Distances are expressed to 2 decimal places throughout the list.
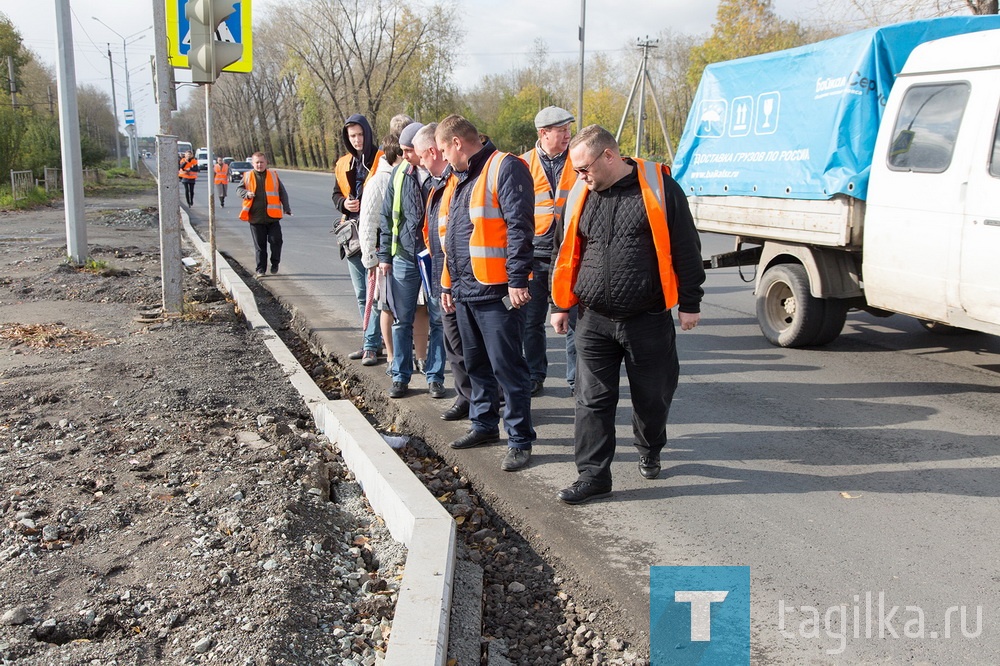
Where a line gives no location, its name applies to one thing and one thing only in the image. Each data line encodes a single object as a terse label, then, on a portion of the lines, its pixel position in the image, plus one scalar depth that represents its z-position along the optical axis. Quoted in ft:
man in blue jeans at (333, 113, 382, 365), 24.52
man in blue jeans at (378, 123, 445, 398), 20.16
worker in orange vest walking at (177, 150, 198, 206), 90.17
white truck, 19.51
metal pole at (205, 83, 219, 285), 37.65
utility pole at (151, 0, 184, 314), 26.89
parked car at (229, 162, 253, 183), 153.24
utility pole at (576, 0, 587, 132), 99.35
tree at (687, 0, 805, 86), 122.21
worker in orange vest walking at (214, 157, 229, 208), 89.81
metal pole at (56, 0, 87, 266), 39.68
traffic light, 25.78
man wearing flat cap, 19.61
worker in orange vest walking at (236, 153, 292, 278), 39.47
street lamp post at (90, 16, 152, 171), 138.78
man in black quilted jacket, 13.84
